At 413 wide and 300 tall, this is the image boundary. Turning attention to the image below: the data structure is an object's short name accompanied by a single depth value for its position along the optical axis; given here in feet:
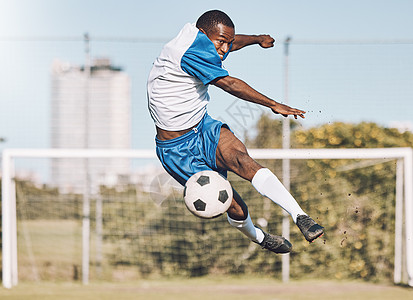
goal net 56.01
